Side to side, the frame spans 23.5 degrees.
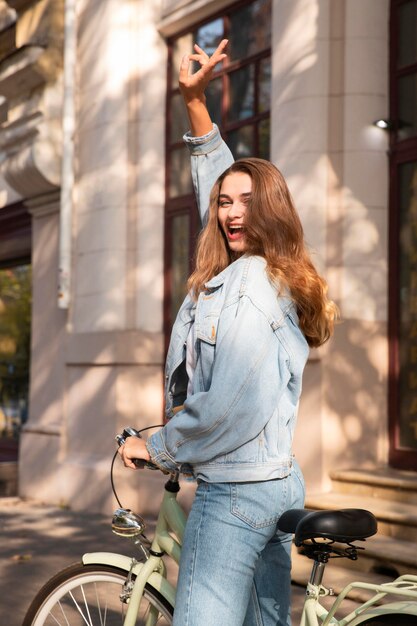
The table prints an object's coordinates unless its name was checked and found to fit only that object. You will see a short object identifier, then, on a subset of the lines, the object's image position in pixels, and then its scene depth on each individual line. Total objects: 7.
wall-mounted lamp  6.80
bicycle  2.33
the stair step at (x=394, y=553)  5.38
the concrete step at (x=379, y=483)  6.18
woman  2.43
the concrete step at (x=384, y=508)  5.77
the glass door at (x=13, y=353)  11.77
